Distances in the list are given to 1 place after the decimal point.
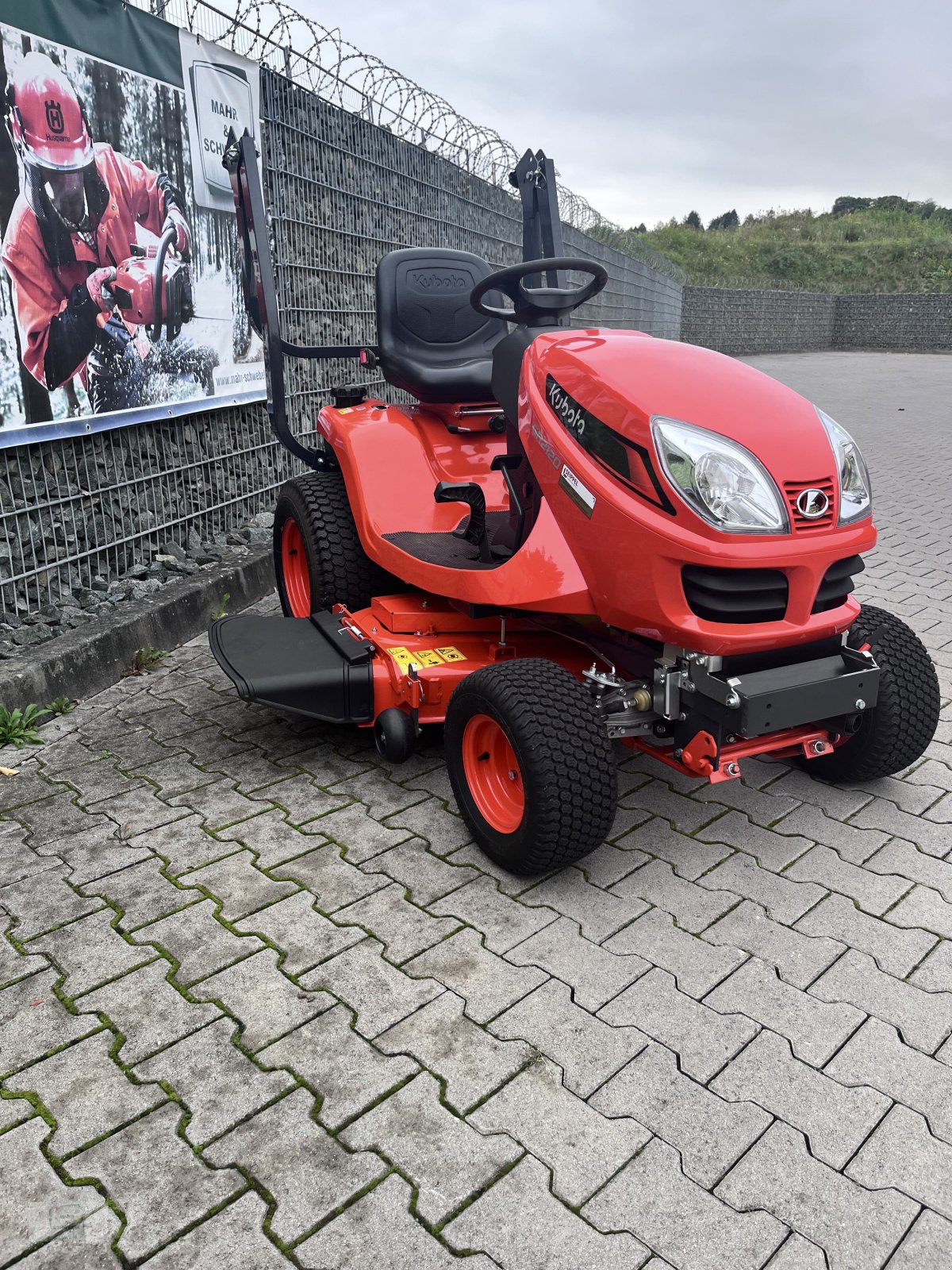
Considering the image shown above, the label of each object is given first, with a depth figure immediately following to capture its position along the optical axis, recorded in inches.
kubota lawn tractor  92.2
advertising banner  143.9
